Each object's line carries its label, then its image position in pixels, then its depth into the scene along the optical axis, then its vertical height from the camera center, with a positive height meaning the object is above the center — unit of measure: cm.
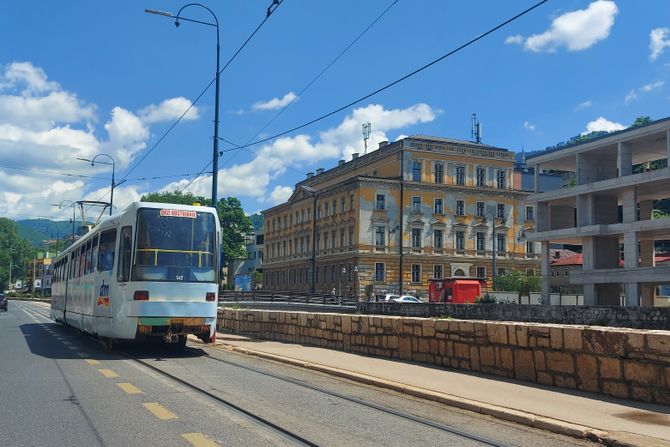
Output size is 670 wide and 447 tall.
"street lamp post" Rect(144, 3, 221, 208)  2338 +615
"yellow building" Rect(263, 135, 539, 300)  7144 +904
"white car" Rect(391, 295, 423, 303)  5378 +1
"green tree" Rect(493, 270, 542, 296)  6056 +172
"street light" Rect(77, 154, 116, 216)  4157 +654
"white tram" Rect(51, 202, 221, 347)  1436 +46
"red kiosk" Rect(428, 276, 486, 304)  5134 +78
